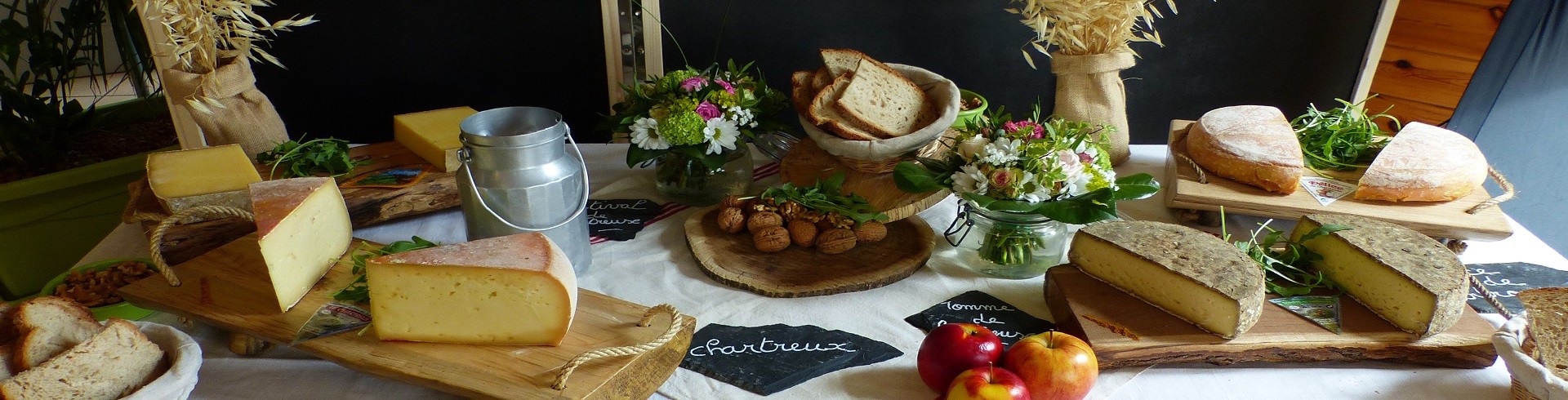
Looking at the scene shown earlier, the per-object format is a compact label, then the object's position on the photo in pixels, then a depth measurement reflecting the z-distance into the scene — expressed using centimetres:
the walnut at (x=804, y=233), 155
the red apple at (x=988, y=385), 100
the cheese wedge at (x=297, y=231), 118
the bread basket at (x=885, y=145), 157
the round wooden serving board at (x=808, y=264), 144
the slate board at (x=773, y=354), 118
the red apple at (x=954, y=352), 110
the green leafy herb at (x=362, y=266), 124
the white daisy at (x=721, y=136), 166
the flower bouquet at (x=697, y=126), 166
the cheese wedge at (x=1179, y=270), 117
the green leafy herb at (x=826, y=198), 156
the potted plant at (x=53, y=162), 230
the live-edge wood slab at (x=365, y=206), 149
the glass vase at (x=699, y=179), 180
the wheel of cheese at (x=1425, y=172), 156
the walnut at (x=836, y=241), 152
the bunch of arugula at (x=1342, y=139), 179
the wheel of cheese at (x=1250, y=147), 161
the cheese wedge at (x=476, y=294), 108
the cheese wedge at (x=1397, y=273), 117
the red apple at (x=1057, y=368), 108
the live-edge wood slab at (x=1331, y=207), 151
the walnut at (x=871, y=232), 155
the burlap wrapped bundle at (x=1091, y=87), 188
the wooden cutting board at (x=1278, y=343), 118
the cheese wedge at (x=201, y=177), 146
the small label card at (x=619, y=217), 170
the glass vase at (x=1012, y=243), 143
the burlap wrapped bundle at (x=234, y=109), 172
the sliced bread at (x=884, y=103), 162
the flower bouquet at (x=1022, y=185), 135
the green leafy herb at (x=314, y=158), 173
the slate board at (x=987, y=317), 133
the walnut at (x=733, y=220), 160
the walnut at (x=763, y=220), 157
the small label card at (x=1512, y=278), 143
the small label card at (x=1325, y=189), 163
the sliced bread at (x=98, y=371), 94
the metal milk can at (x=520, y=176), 128
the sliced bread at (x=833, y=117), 159
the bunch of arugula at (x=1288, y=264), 131
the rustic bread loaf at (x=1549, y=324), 105
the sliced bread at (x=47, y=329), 98
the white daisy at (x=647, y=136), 170
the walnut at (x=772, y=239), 154
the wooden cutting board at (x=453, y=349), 106
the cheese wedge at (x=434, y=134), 176
